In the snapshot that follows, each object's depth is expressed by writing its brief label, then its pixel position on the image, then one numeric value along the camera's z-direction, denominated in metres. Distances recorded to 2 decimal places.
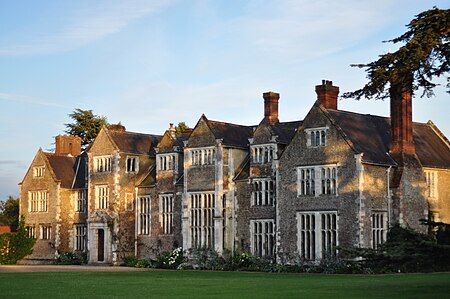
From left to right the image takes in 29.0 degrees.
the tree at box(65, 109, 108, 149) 82.56
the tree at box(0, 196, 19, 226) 80.50
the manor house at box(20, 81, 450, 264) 42.22
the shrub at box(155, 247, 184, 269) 48.16
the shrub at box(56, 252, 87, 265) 55.84
